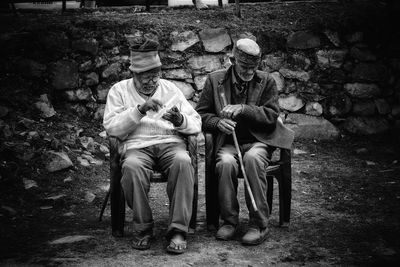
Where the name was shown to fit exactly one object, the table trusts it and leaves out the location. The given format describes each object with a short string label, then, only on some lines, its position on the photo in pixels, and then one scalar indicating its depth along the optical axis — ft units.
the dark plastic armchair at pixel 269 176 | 13.85
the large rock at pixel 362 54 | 23.85
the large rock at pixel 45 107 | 20.66
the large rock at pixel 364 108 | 24.12
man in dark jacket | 13.28
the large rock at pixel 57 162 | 18.19
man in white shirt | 12.63
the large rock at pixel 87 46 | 21.67
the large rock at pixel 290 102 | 23.81
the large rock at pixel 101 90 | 22.21
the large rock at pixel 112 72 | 22.16
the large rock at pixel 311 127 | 23.80
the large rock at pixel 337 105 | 23.99
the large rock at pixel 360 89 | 23.99
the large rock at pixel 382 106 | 24.18
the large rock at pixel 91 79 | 21.90
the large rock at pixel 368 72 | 23.86
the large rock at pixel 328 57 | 23.72
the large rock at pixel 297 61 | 23.77
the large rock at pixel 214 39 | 23.00
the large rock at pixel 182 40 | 22.81
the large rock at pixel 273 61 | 23.65
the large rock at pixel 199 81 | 23.11
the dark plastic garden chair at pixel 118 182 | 13.16
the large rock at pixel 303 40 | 23.62
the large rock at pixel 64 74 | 21.34
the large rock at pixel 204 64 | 23.06
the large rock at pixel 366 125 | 24.11
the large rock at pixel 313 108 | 23.93
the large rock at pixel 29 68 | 20.90
